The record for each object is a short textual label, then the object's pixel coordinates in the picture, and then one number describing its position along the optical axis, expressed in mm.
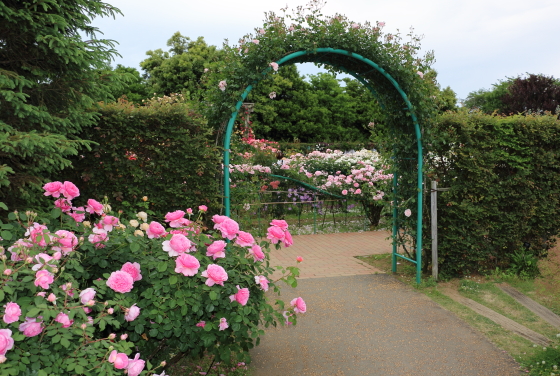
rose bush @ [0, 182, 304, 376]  2098
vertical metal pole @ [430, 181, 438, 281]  5992
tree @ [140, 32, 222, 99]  26203
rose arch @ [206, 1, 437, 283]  5039
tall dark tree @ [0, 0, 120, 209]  3449
